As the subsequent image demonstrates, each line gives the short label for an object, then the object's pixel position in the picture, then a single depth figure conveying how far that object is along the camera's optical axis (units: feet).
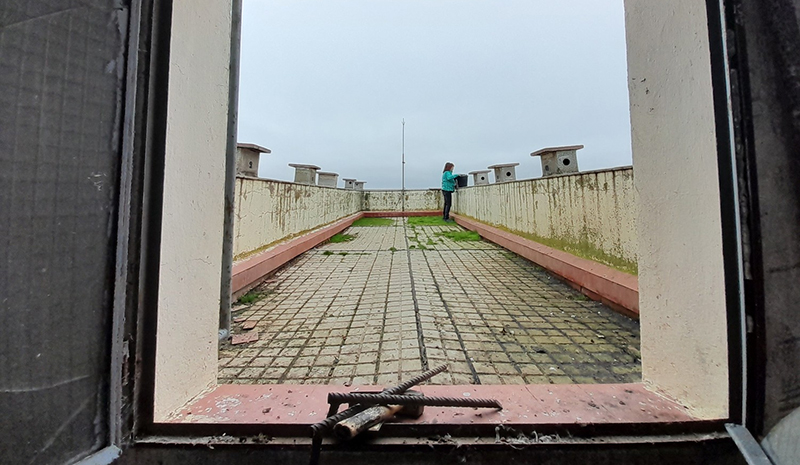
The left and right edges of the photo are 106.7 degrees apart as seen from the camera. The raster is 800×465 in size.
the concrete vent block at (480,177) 40.93
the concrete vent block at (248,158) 16.72
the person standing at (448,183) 36.86
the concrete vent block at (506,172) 31.85
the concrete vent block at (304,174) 32.01
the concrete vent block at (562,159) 16.98
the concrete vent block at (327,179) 37.83
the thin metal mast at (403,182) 55.25
